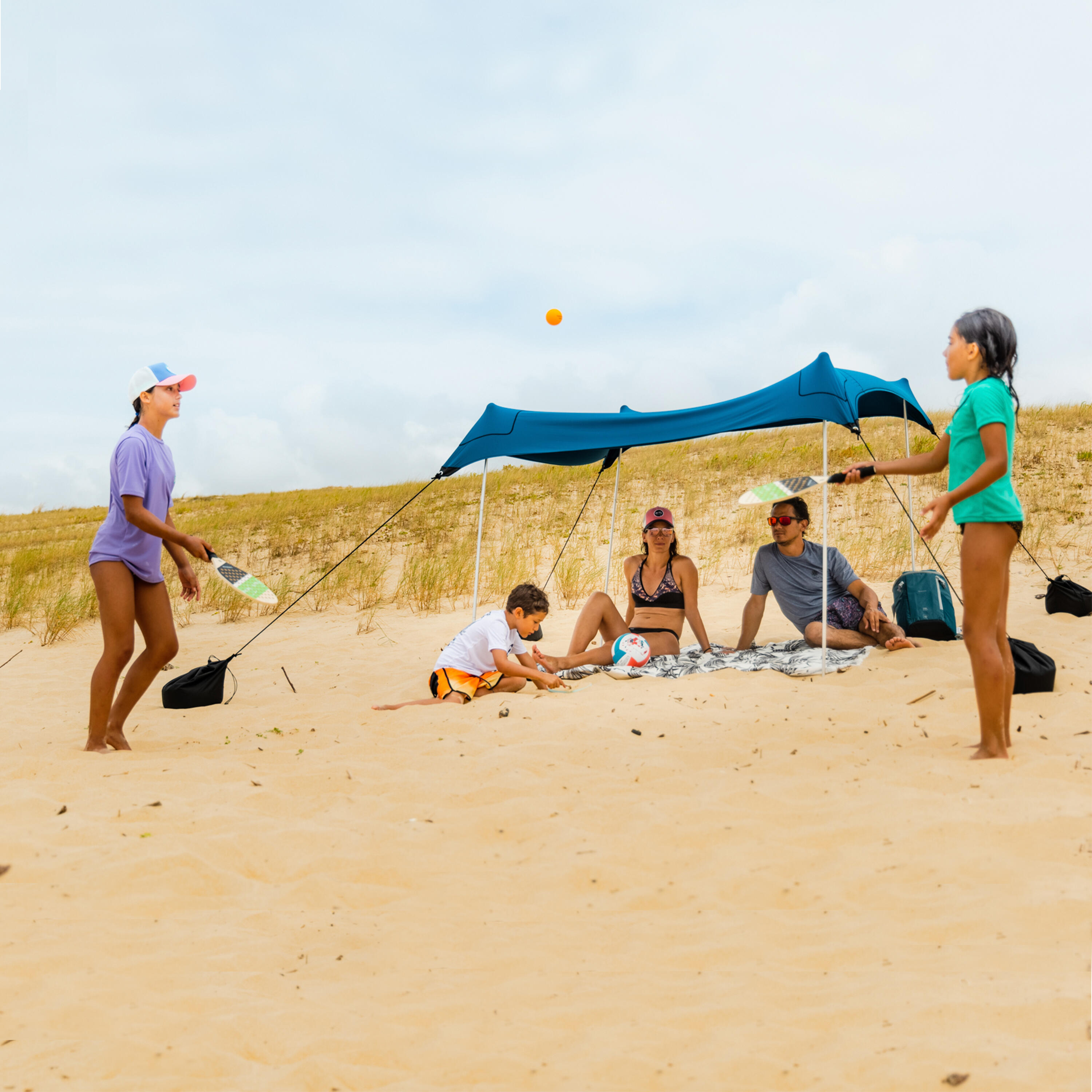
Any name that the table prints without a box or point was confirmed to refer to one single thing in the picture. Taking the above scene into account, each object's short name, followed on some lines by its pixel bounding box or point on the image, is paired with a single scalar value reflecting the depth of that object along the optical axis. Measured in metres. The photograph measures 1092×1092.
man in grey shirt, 5.96
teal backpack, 5.91
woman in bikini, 6.34
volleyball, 6.14
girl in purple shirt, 4.16
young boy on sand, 5.36
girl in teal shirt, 3.31
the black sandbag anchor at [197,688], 5.61
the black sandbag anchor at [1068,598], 6.22
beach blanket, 5.62
